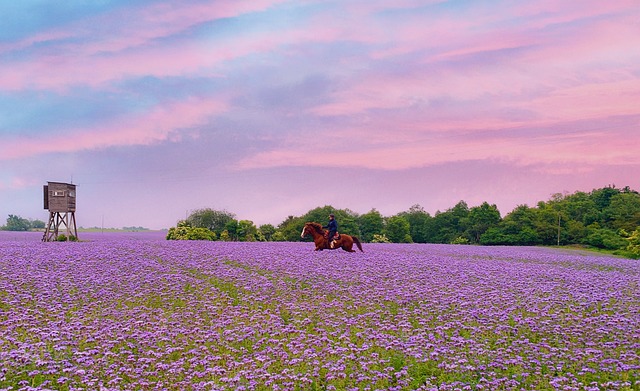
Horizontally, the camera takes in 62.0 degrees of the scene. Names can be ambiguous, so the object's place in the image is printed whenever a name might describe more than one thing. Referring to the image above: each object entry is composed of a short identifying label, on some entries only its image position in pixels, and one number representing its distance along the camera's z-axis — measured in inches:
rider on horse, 953.5
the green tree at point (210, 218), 2294.5
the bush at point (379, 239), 2540.8
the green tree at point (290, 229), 2357.3
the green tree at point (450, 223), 3137.3
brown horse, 959.6
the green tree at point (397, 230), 2773.1
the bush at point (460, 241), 2743.6
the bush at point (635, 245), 1429.6
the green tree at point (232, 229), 2014.0
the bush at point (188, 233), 1712.6
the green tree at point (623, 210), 2216.4
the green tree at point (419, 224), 3262.8
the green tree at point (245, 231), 1982.0
